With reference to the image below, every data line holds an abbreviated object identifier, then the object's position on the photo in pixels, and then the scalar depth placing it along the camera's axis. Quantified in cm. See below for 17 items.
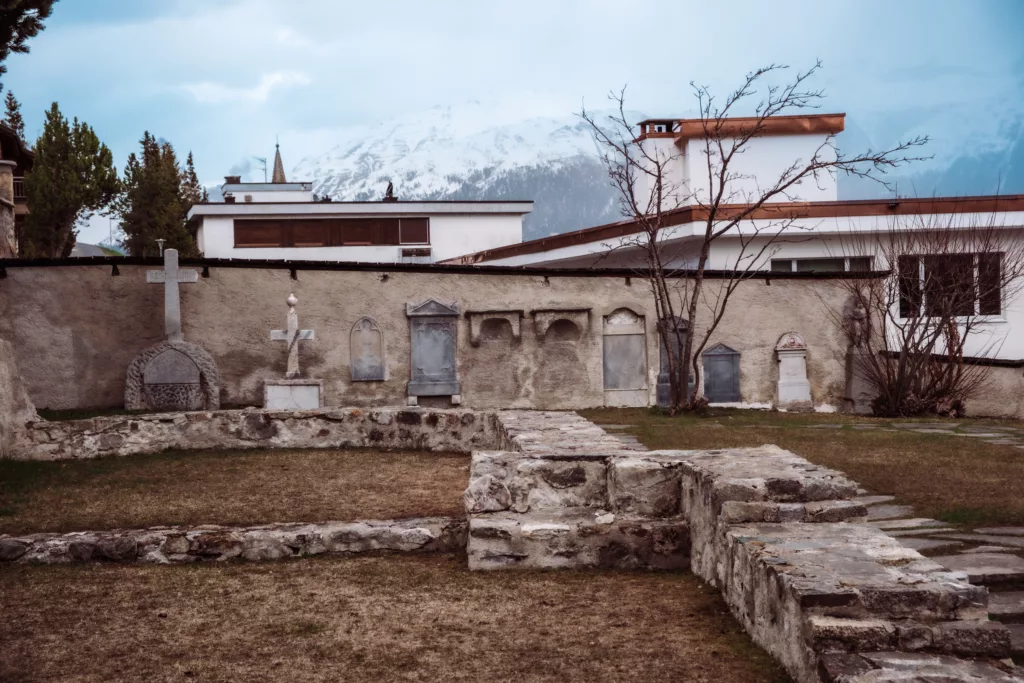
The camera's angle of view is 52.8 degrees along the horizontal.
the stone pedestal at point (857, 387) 1870
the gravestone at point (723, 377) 1878
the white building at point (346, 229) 3831
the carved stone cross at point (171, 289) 1730
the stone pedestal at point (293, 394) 1747
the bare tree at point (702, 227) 1588
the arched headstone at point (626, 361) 1852
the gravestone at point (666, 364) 1830
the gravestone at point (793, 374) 1884
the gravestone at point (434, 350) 1823
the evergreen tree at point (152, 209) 4728
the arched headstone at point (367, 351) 1814
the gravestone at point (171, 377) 1700
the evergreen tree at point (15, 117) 4953
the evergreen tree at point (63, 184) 4453
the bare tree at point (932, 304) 1667
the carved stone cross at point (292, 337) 1759
